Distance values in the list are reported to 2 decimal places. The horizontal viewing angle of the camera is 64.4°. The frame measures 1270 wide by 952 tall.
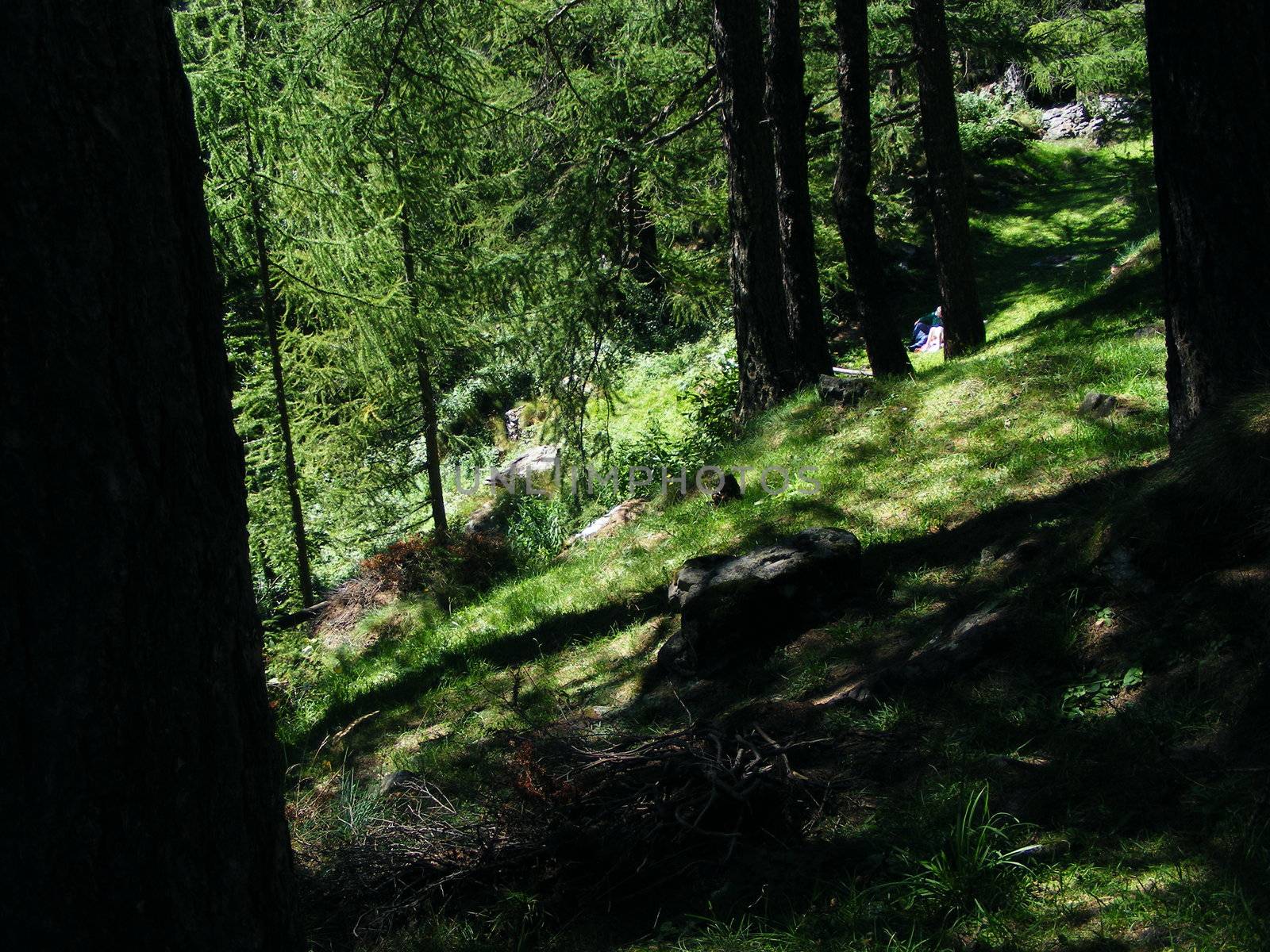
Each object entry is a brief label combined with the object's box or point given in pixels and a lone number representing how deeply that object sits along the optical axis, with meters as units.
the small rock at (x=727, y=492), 8.79
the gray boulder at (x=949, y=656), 4.52
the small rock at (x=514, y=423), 22.45
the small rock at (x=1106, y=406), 6.97
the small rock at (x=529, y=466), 17.22
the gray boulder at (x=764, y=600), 5.83
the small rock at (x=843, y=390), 9.67
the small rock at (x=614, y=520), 10.44
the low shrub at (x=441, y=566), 12.18
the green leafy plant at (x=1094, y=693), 3.96
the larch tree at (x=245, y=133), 9.10
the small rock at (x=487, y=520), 15.28
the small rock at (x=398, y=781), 5.12
